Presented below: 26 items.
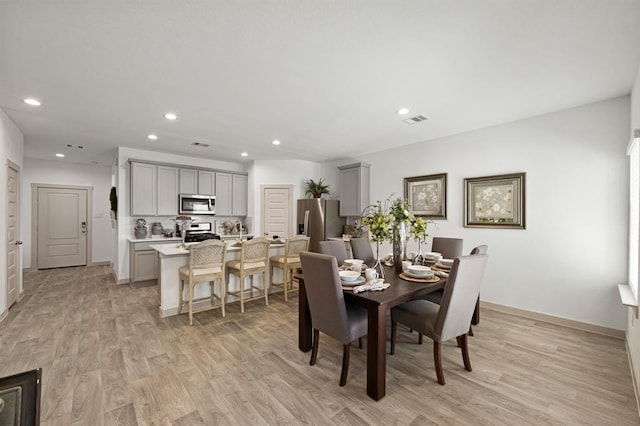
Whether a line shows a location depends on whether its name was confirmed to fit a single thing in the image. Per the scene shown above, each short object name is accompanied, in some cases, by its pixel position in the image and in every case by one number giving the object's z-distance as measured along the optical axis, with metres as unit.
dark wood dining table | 1.97
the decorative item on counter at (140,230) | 5.34
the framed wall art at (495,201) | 3.68
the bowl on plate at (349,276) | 2.35
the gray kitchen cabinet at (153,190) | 5.24
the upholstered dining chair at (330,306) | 2.09
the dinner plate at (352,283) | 2.32
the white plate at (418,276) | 2.56
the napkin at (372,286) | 2.18
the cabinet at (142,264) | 5.05
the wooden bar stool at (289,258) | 4.22
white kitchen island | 3.54
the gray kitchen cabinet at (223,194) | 6.34
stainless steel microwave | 5.83
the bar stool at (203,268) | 3.35
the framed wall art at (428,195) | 4.47
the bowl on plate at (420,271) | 2.57
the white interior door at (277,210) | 6.55
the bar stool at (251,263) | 3.71
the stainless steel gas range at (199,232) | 5.60
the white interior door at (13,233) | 3.70
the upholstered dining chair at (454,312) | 2.08
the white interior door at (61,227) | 6.48
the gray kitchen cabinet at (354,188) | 5.55
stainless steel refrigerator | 5.89
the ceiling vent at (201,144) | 4.96
